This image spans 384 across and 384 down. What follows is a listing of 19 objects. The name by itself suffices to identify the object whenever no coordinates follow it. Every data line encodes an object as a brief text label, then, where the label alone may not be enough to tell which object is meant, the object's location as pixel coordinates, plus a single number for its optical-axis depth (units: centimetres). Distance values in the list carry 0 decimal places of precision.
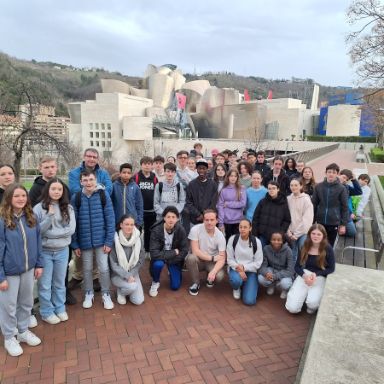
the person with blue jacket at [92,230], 371
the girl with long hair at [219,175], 519
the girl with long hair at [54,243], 336
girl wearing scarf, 396
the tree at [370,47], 1145
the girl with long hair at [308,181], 545
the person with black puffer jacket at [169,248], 430
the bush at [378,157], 2513
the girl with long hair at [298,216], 450
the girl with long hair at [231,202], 488
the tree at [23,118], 1038
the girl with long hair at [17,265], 292
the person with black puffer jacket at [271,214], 447
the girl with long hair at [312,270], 383
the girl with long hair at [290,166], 626
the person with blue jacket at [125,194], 437
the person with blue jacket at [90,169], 400
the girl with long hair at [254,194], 491
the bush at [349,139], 4856
